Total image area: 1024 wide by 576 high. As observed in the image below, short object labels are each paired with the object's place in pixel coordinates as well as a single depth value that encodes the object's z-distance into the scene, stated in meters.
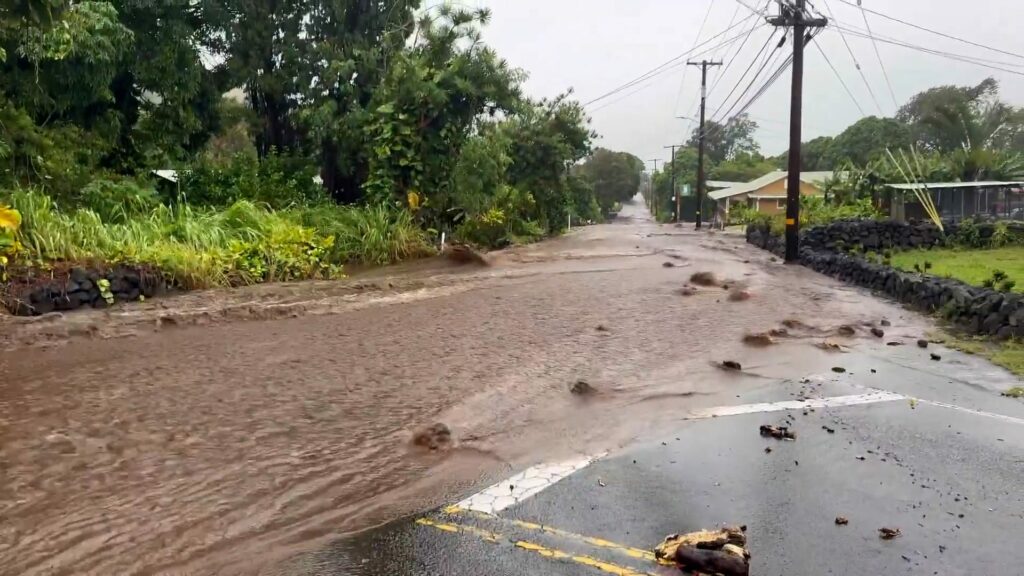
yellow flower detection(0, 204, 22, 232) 11.31
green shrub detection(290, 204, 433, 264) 18.48
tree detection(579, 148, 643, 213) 97.75
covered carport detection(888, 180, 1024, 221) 26.52
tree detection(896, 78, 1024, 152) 39.72
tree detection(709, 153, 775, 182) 87.94
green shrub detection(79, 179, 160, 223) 15.63
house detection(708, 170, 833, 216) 53.81
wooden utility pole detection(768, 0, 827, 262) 20.36
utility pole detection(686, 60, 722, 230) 49.57
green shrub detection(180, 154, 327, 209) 20.72
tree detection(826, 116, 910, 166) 58.97
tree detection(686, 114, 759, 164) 113.25
